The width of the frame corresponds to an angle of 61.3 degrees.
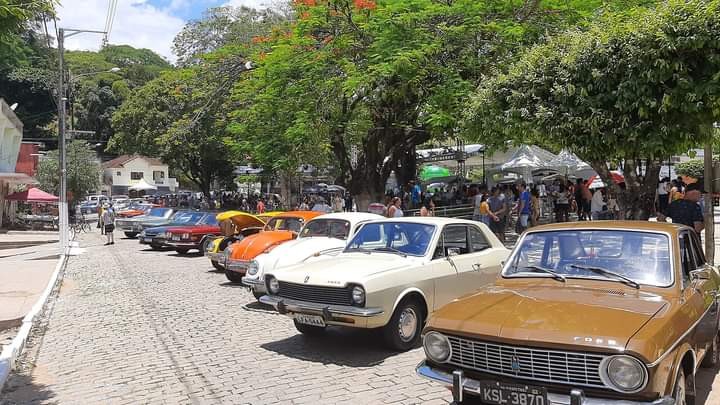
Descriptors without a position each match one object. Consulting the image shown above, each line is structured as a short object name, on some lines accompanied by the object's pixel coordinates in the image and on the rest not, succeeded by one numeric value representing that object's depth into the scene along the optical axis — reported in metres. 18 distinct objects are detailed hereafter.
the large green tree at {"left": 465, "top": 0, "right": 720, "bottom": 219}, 8.56
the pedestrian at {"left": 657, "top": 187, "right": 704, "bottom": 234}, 9.97
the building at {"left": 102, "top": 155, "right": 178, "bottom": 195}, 79.12
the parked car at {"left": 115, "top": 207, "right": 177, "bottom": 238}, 24.75
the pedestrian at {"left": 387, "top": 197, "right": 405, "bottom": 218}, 16.19
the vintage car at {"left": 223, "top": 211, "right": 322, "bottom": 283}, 11.30
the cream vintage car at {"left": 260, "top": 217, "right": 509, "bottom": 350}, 6.60
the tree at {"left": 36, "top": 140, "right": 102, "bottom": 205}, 43.88
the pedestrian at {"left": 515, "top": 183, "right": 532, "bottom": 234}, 17.53
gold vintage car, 3.73
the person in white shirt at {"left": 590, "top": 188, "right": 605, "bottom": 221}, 18.09
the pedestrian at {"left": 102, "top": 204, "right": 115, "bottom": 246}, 23.31
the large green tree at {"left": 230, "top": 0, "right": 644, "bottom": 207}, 15.23
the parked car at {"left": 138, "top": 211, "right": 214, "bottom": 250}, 18.70
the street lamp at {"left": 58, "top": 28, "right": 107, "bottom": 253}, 20.98
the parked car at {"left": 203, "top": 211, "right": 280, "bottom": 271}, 13.55
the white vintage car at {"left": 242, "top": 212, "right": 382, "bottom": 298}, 9.18
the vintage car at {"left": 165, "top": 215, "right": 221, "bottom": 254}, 17.91
